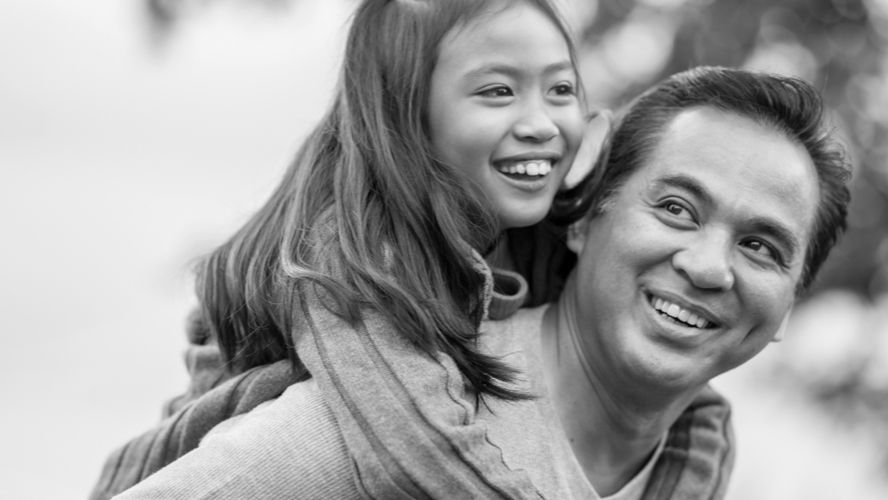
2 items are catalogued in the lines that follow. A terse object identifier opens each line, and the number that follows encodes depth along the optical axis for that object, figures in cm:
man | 280
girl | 237
